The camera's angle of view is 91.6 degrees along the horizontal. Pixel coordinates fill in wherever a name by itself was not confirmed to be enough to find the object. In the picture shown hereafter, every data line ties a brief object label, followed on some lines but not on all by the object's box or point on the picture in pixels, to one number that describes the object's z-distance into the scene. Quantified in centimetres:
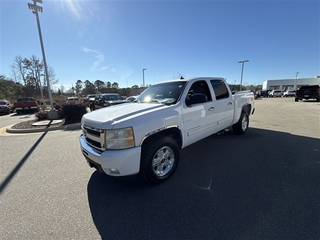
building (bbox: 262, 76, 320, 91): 6197
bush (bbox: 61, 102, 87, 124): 864
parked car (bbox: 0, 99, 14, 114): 1559
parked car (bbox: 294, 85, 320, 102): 1775
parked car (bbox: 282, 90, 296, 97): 3770
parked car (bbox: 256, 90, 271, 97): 4013
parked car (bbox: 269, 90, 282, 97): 3831
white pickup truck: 232
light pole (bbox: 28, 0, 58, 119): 927
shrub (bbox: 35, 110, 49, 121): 1003
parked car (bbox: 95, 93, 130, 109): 1619
